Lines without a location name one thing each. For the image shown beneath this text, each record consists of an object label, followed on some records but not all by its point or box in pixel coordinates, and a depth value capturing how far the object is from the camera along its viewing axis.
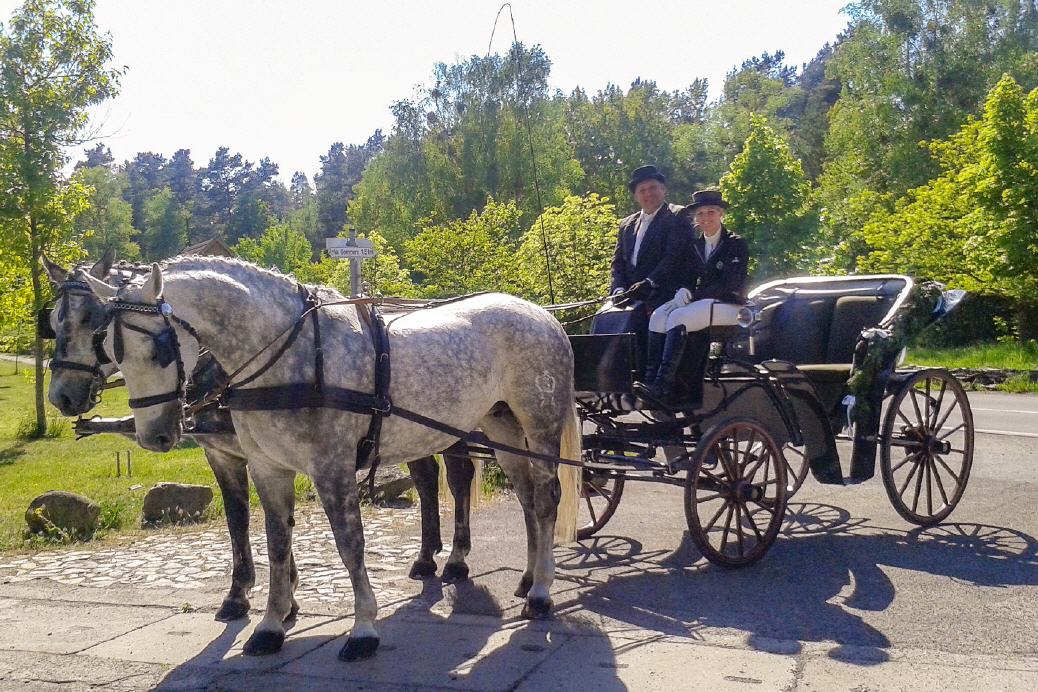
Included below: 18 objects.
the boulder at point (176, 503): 8.22
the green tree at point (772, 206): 32.69
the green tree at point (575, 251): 18.89
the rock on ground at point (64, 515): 7.75
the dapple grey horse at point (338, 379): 4.45
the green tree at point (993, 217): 21.03
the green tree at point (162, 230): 76.38
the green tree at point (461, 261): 25.11
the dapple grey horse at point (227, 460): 4.30
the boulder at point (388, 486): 8.61
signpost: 9.79
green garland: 6.75
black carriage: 6.26
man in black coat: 6.60
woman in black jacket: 6.20
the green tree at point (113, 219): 65.19
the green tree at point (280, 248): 55.91
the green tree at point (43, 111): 17.77
